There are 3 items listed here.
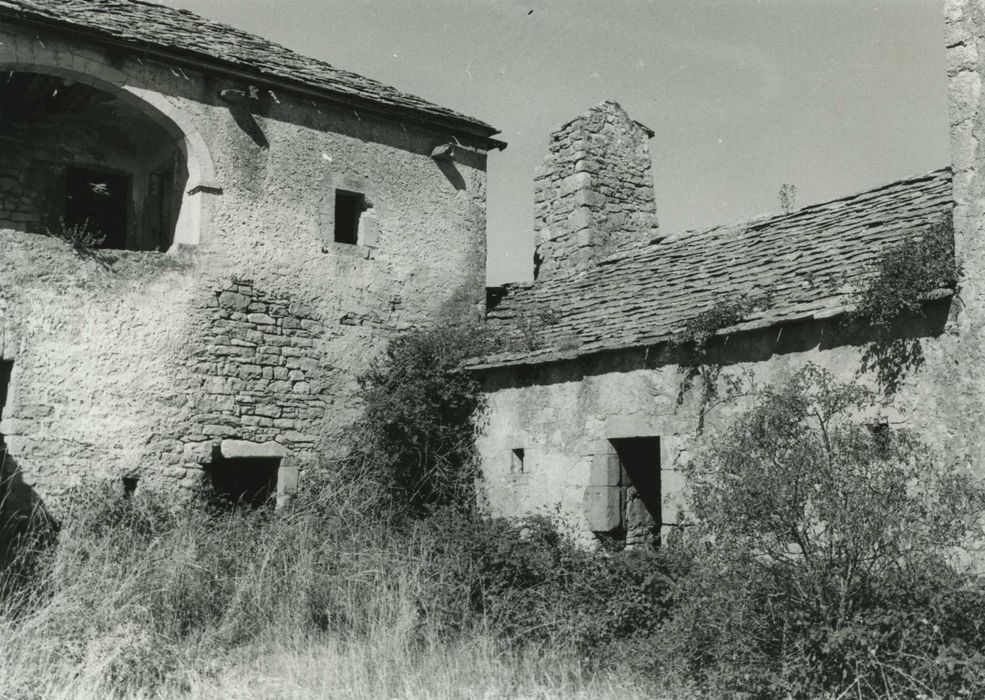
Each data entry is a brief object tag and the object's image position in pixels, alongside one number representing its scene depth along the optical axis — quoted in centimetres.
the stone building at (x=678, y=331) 705
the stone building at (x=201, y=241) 949
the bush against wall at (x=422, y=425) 1079
